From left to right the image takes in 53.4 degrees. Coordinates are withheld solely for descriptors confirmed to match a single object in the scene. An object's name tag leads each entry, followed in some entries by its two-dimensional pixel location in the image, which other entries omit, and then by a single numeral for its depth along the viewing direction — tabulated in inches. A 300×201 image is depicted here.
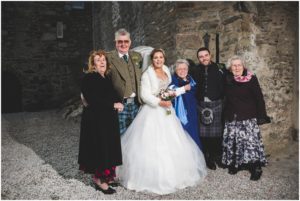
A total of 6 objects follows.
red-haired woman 126.0
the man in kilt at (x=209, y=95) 154.5
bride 127.7
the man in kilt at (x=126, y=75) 137.8
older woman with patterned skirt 145.6
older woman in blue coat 149.6
